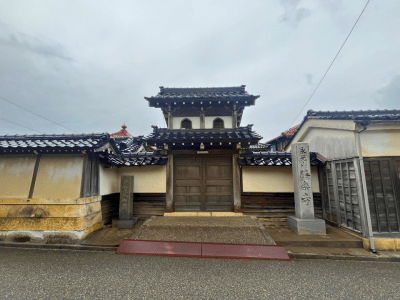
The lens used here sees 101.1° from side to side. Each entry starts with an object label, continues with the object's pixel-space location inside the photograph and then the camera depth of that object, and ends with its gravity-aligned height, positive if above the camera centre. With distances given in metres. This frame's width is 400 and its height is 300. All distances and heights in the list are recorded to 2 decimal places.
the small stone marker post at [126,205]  7.02 -1.20
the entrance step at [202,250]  4.77 -2.15
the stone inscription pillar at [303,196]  5.92 -0.72
